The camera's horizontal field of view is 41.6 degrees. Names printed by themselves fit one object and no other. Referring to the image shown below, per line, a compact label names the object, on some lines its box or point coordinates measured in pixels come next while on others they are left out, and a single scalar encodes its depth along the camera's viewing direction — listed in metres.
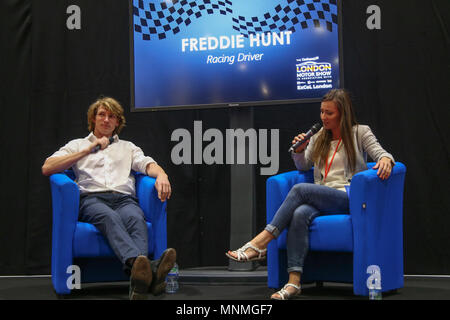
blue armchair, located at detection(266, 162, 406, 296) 2.91
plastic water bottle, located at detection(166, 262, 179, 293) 3.36
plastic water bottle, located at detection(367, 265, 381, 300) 2.90
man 2.90
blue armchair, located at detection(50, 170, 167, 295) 3.08
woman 2.94
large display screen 3.70
